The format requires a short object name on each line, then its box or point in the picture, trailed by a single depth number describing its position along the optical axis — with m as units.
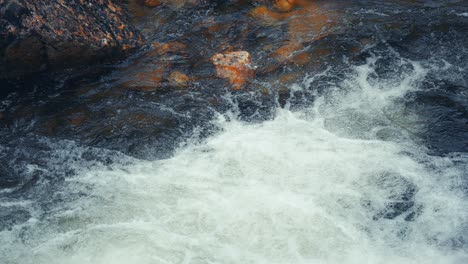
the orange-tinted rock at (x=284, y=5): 8.89
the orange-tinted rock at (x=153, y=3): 9.26
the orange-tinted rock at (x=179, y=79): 7.16
